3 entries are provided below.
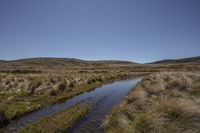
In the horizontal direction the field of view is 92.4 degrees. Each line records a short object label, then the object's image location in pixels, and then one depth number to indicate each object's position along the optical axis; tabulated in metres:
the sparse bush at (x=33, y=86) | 9.47
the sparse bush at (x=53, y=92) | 8.80
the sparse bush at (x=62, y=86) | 10.09
